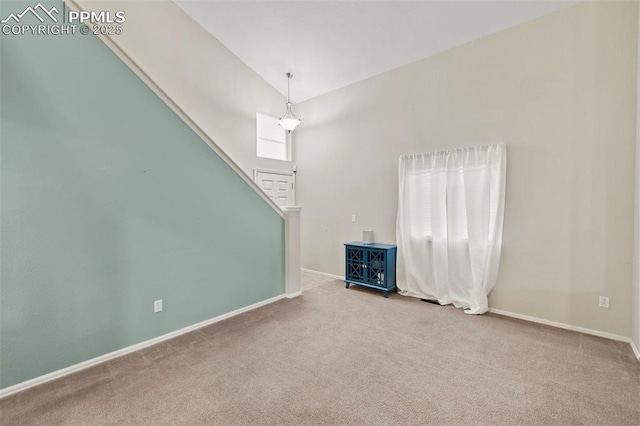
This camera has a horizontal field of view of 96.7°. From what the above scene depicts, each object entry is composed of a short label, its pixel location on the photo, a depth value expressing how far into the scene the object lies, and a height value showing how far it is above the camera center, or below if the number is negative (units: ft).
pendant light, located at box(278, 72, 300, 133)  15.81 +4.85
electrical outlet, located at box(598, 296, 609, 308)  9.45 -3.08
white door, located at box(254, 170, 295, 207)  17.83 +1.59
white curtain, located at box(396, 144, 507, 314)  11.39 -0.65
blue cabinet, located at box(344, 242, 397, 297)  13.88 -2.86
